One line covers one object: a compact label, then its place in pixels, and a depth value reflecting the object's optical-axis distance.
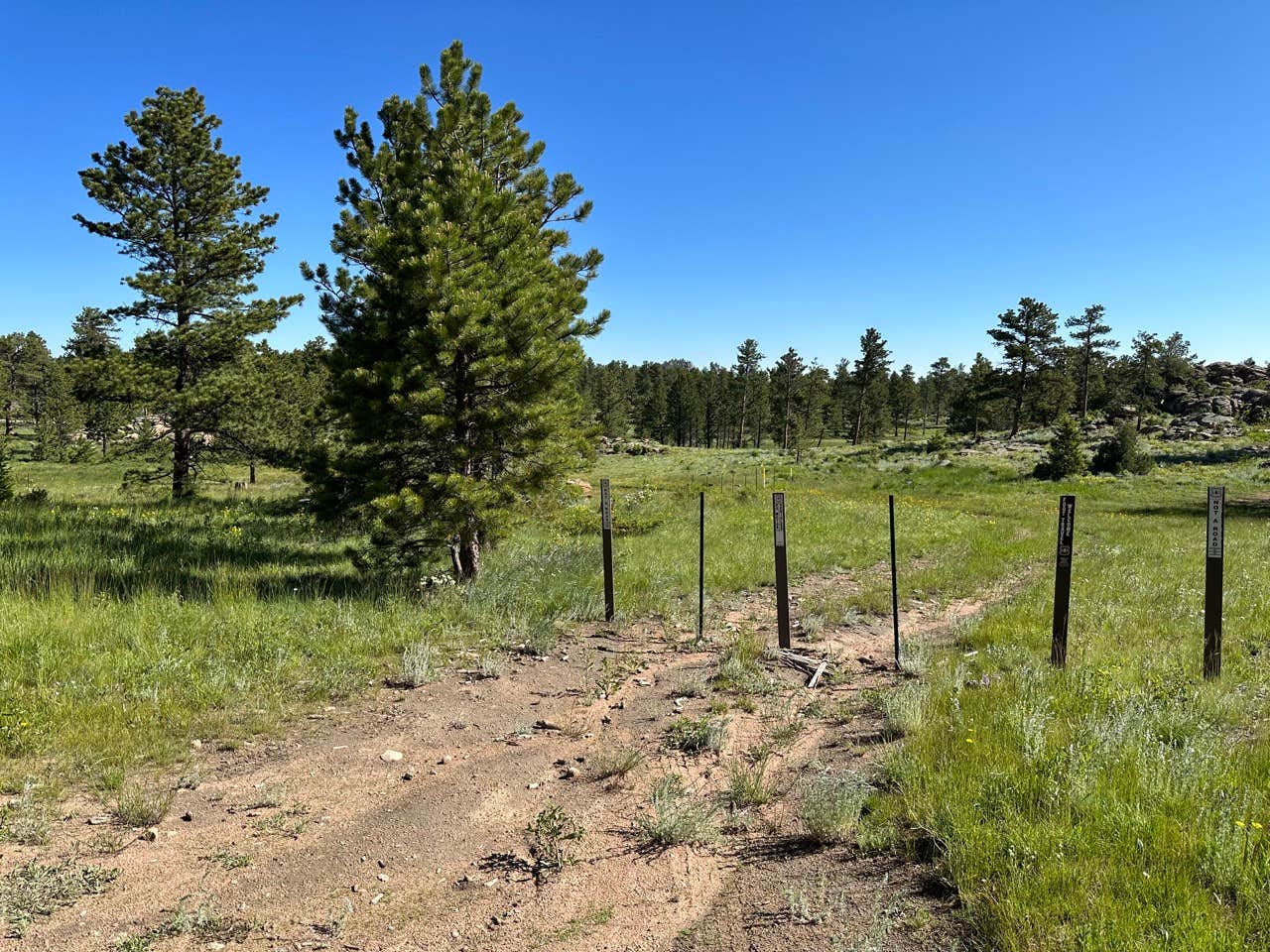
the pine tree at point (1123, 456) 41.88
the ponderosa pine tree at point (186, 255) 20.30
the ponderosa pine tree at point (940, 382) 109.38
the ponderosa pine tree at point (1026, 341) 62.97
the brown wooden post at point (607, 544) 9.41
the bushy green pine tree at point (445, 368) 8.89
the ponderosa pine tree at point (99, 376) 19.16
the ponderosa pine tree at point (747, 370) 86.44
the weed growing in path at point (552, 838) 3.84
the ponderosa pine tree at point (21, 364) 84.94
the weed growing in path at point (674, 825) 4.04
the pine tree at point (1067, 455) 40.33
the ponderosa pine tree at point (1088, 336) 68.25
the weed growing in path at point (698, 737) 5.48
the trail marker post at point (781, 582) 8.07
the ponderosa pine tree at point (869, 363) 75.12
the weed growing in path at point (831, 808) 3.95
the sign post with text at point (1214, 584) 6.37
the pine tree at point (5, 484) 17.59
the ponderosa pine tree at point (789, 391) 81.61
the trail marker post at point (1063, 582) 6.96
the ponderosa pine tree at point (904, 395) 105.06
